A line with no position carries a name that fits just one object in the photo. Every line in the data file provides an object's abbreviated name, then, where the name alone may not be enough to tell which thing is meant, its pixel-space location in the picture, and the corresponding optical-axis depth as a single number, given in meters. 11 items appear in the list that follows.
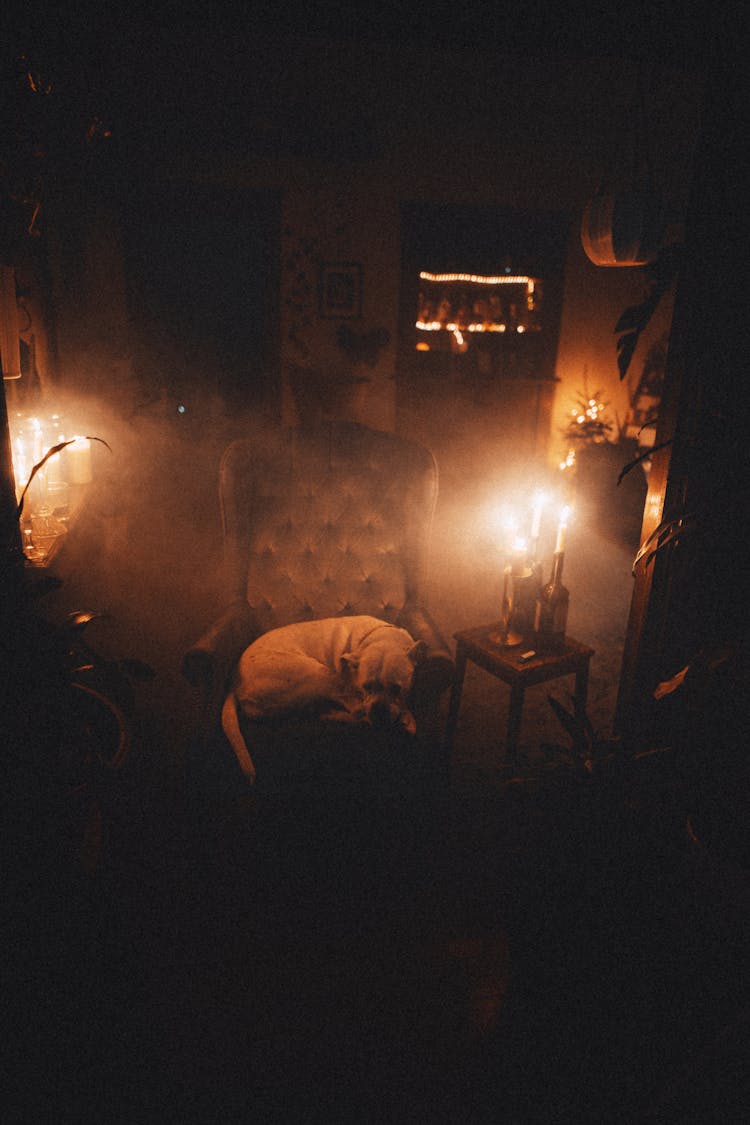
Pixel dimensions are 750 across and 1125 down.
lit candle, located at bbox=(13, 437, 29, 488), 2.31
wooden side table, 2.44
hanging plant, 2.85
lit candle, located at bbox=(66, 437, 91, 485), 2.85
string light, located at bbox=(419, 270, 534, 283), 4.50
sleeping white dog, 2.15
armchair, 2.71
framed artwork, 4.31
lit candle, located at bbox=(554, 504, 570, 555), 2.63
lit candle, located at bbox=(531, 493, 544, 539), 2.58
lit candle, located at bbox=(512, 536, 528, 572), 2.59
